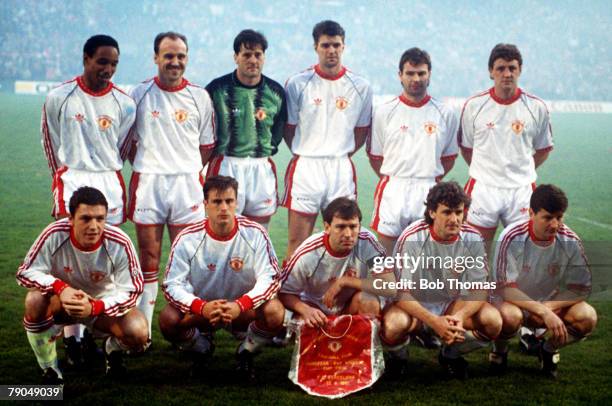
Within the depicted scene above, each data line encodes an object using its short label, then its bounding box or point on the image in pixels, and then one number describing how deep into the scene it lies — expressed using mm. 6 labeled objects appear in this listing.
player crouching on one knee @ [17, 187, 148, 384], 3428
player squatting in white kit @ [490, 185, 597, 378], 3652
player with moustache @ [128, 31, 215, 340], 4316
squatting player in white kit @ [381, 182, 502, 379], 3605
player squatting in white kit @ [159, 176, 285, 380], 3561
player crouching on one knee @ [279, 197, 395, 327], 3641
